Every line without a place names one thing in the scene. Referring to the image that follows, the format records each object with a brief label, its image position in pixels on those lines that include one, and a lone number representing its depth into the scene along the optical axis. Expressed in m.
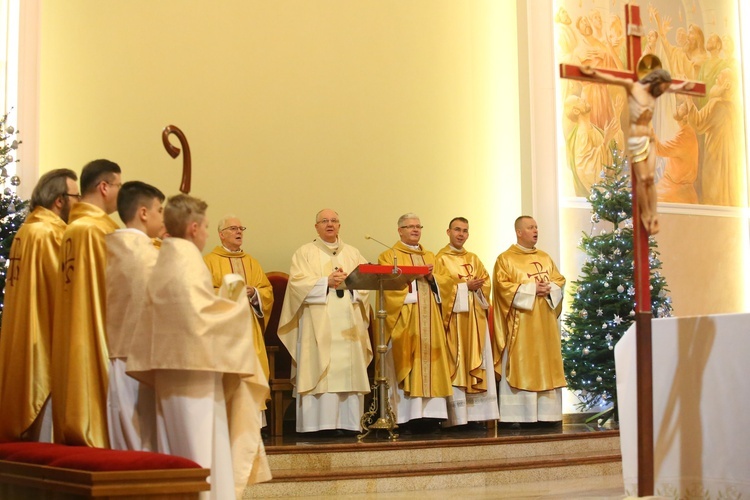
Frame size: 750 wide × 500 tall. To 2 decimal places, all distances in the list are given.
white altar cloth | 4.16
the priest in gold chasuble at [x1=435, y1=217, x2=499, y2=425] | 9.52
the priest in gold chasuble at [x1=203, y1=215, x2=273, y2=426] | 9.37
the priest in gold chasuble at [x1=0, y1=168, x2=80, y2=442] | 5.21
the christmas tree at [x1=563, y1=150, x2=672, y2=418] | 10.59
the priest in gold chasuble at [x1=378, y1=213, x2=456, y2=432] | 9.27
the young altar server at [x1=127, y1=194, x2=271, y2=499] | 4.36
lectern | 8.54
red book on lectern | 8.39
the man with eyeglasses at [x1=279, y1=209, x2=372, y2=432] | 9.03
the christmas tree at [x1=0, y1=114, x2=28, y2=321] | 7.70
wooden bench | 3.72
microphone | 8.40
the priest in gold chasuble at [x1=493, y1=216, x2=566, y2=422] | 9.77
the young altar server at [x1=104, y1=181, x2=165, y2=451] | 4.67
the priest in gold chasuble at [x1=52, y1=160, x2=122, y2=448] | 4.76
